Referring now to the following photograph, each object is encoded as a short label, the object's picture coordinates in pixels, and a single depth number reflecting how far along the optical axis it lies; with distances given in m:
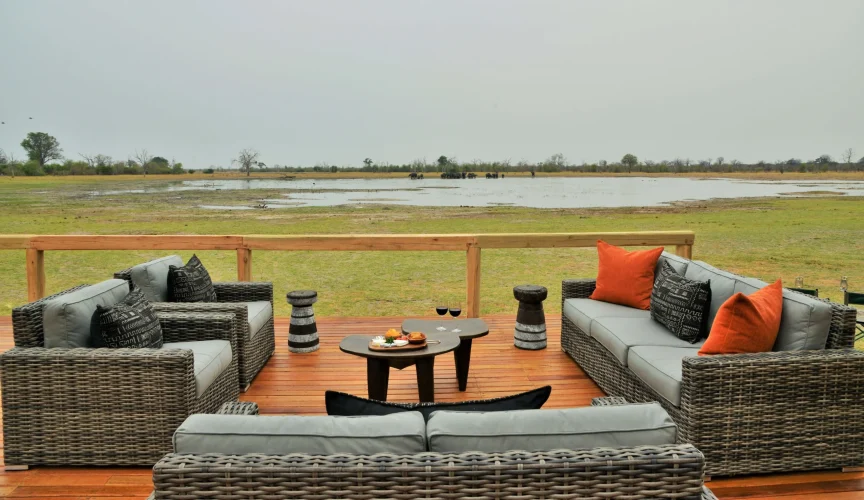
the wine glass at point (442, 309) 4.14
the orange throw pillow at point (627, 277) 4.27
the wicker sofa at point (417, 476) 1.30
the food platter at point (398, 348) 3.37
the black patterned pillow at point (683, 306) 3.40
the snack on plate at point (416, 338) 3.44
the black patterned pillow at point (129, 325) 2.88
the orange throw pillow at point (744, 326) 2.73
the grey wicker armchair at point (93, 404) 2.73
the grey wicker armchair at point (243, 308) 3.71
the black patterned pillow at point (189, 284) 4.01
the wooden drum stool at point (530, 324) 4.70
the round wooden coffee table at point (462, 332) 3.72
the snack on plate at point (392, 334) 3.45
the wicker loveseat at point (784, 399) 2.57
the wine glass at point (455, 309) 4.12
